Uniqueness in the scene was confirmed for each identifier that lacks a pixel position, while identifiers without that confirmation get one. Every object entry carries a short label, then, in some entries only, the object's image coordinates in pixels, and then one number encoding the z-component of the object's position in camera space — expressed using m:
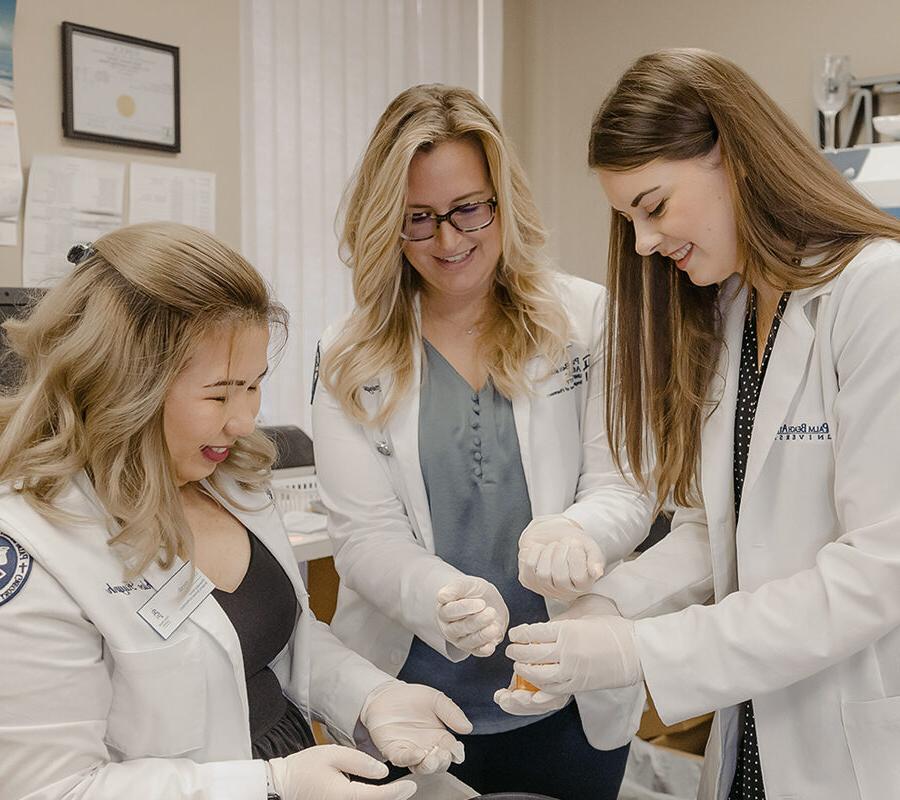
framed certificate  2.66
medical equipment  2.59
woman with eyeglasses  1.50
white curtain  3.12
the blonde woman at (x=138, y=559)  1.01
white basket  2.69
